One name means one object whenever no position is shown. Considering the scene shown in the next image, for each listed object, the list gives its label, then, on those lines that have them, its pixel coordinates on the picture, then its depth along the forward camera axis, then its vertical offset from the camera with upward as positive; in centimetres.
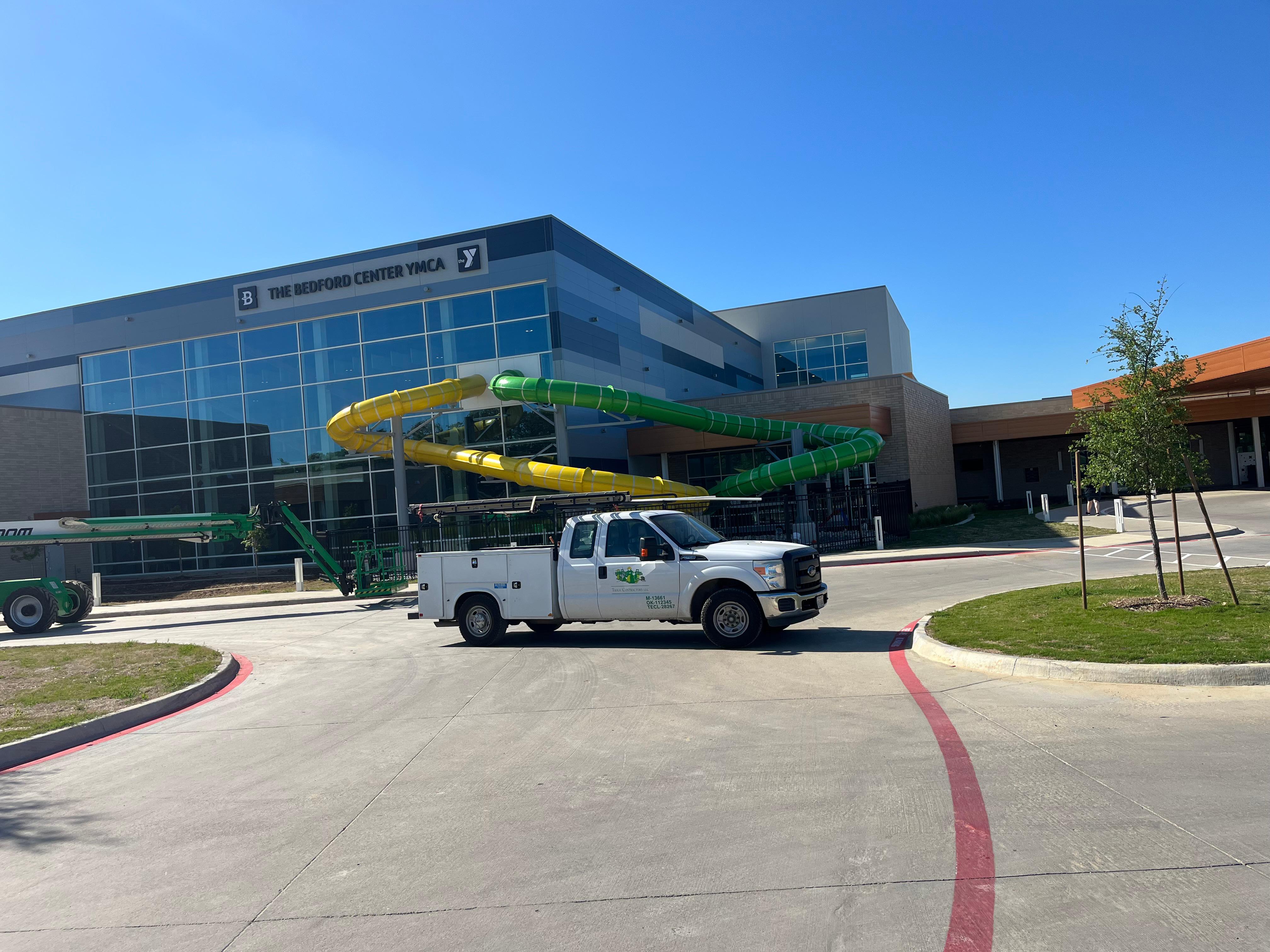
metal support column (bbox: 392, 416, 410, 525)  3256 +208
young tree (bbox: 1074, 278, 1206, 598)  1149 +67
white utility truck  1192 -106
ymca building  3394 +595
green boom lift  2231 -70
